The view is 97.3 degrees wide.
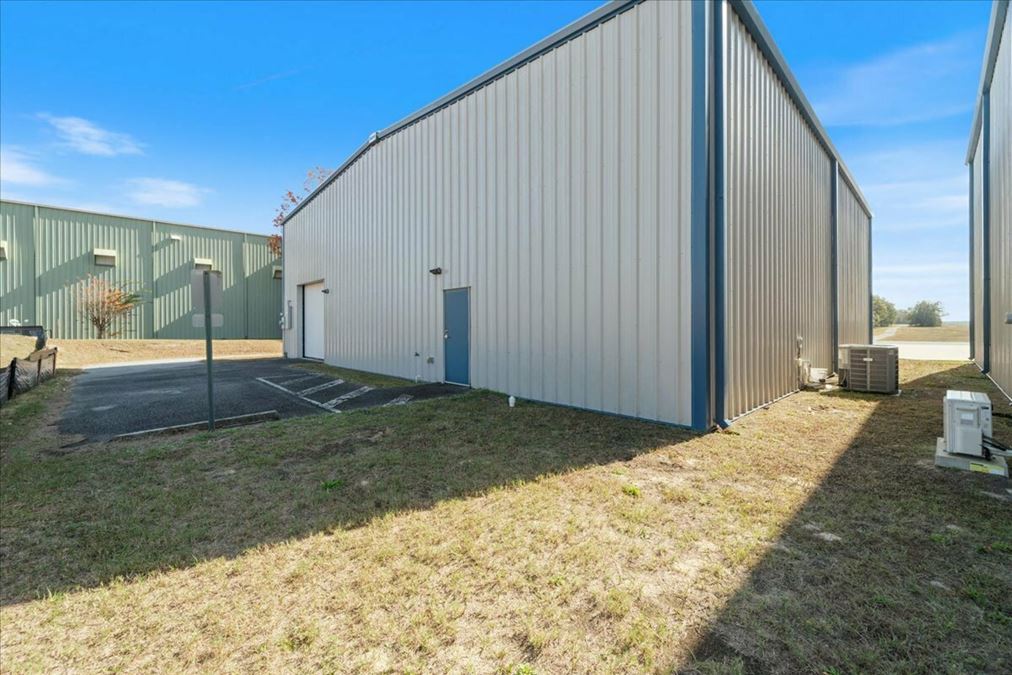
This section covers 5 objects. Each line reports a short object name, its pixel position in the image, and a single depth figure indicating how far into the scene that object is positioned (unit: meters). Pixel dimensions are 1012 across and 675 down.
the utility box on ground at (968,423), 4.25
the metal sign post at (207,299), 5.84
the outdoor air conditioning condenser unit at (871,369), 8.57
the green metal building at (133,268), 20.73
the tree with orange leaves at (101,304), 21.59
